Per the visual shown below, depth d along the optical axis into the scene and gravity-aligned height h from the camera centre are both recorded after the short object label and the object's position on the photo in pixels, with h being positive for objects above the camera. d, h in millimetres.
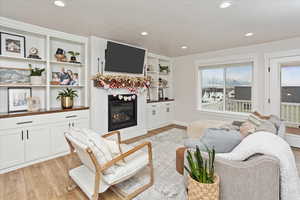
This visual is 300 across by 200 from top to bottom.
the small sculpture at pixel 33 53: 2912 +925
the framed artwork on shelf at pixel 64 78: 3283 +500
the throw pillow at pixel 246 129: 2115 -454
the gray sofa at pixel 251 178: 1287 -719
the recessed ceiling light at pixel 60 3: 2028 +1344
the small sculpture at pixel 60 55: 3217 +959
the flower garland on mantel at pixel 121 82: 3361 +430
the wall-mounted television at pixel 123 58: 3509 +1037
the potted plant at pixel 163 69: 5534 +1126
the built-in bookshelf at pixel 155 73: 5129 +942
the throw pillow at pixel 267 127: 2139 -425
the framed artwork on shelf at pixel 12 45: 2641 +1006
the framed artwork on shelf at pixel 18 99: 2723 +10
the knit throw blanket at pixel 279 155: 1338 -538
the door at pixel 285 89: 3590 +229
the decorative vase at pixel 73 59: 3389 +922
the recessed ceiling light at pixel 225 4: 2016 +1315
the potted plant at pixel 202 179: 1401 -791
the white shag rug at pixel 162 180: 1903 -1206
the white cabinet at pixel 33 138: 2424 -682
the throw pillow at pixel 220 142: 1752 -507
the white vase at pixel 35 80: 2861 +375
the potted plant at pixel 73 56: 3364 +993
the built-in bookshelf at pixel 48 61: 2717 +774
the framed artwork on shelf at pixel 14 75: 2699 +455
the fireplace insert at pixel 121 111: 3751 -325
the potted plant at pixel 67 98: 3125 +29
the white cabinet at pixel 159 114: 4871 -526
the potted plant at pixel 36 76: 2863 +454
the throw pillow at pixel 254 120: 2630 -396
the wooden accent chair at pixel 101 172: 1578 -882
